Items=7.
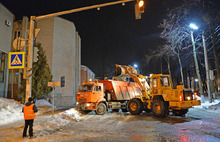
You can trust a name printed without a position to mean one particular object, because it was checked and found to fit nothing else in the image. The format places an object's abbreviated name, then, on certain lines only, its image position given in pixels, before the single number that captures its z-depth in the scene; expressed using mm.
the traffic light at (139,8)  8492
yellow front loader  11242
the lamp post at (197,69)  21838
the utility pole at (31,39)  9245
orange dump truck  13586
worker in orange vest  6730
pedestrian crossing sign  9195
